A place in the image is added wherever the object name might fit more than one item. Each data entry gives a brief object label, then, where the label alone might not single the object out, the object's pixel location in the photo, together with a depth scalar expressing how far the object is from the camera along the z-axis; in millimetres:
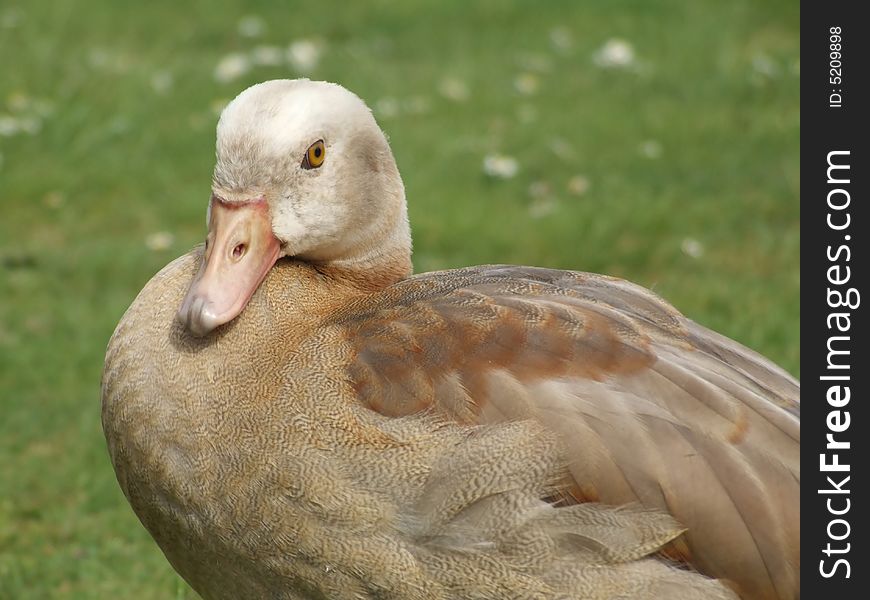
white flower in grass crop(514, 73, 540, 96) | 16547
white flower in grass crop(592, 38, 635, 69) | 17047
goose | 6191
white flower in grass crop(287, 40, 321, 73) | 16484
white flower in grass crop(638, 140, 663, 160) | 14867
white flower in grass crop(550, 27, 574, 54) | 17906
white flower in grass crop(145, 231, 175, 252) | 13016
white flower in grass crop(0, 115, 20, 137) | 14625
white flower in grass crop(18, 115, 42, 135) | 14723
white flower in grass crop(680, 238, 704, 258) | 12523
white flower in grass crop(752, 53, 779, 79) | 16937
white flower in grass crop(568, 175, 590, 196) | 14219
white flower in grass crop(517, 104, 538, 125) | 15672
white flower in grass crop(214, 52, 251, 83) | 16359
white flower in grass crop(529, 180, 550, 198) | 14289
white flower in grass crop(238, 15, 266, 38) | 18219
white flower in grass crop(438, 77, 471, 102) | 16266
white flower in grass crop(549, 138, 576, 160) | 14922
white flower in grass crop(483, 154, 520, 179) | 14437
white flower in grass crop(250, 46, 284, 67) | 16562
